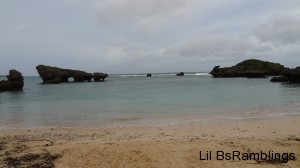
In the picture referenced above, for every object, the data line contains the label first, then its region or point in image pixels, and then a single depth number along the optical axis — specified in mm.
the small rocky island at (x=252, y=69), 82775
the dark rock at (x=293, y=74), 50275
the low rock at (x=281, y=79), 55594
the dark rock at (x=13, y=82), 53559
